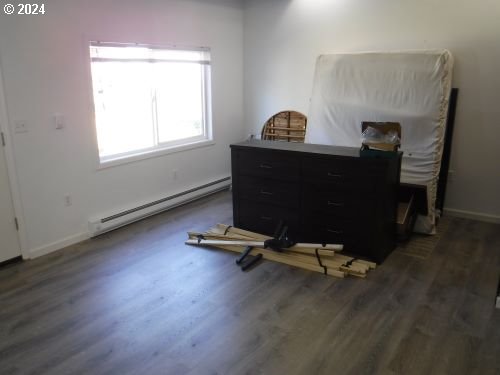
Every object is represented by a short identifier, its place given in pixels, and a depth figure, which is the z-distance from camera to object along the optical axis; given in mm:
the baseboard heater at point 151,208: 3881
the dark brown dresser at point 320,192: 3170
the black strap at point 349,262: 3172
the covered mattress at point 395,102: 3846
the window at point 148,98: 3949
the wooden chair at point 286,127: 5096
